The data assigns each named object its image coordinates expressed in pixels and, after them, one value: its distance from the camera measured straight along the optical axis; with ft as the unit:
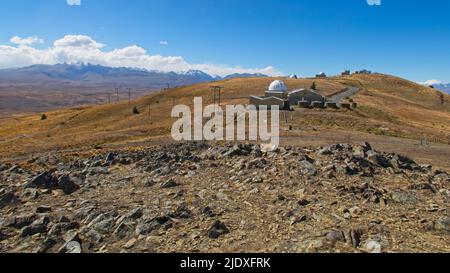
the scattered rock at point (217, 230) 37.60
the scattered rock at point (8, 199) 52.58
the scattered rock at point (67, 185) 57.93
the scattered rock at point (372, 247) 32.73
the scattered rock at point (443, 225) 37.17
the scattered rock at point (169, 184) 56.88
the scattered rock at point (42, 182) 59.82
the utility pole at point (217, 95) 301.67
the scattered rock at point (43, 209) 47.78
